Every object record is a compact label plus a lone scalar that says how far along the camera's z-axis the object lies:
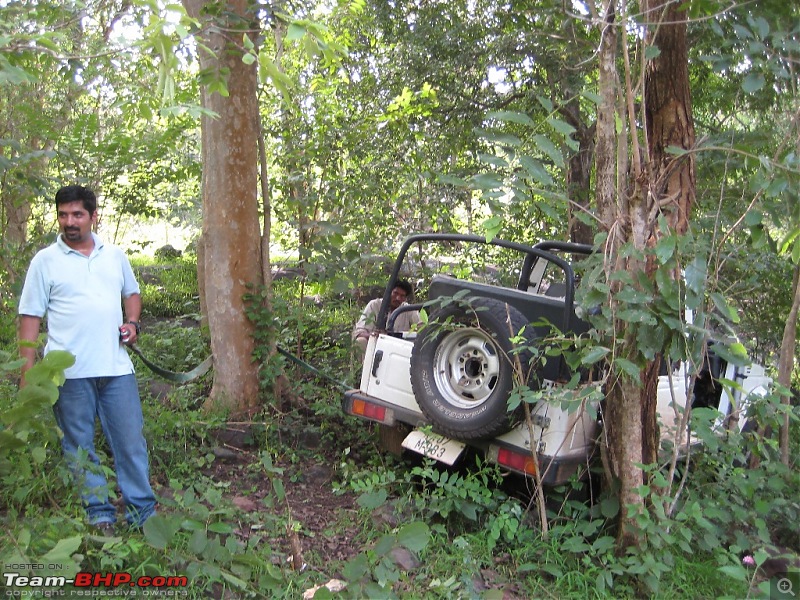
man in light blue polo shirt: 3.74
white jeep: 4.32
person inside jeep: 6.53
